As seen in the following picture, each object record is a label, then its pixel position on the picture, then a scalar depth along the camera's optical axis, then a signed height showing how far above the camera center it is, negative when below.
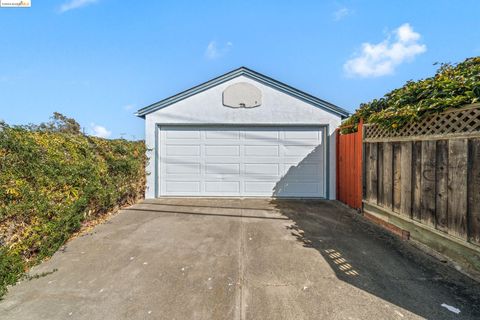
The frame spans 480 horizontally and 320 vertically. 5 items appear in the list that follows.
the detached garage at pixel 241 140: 6.62 +0.61
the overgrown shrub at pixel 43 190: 2.55 -0.46
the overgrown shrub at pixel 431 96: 2.81 +0.98
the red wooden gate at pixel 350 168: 5.07 -0.22
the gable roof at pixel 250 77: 6.57 +2.08
